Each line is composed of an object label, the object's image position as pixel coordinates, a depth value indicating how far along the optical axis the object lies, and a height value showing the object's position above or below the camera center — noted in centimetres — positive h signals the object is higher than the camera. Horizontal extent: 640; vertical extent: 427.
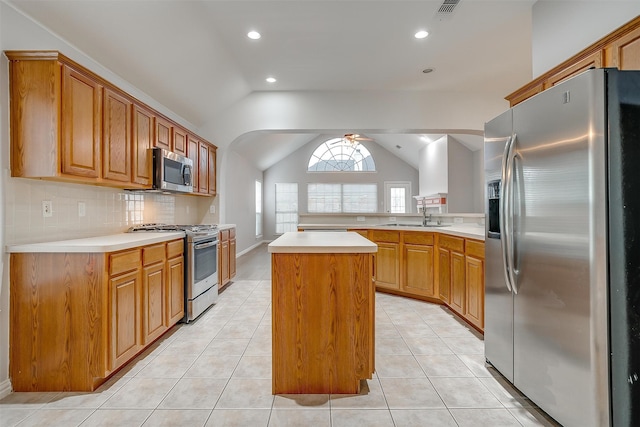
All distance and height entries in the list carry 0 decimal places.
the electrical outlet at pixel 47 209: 210 +6
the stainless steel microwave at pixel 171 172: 304 +48
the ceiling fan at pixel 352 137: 764 +195
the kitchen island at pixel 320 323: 184 -64
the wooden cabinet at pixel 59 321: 186 -63
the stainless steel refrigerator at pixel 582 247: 130 -15
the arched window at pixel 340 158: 1046 +196
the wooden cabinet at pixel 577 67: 187 +97
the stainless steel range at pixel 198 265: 302 -51
